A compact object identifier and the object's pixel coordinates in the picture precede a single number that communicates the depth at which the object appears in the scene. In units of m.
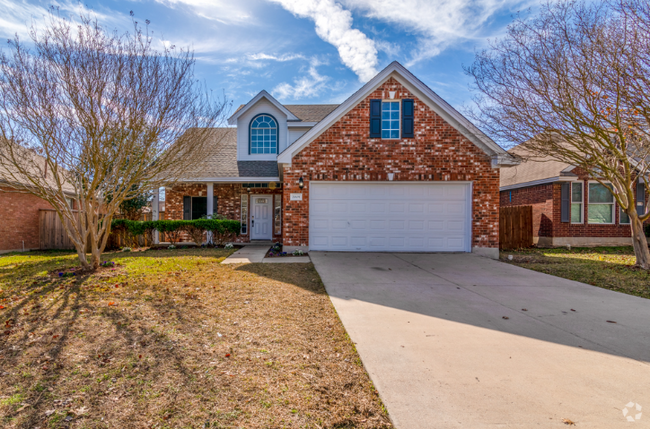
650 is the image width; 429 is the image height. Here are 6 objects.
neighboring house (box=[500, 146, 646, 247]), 14.27
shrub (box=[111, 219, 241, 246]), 12.88
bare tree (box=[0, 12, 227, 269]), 6.82
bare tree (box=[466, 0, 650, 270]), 7.39
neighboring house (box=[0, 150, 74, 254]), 12.24
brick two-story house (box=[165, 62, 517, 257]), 10.70
